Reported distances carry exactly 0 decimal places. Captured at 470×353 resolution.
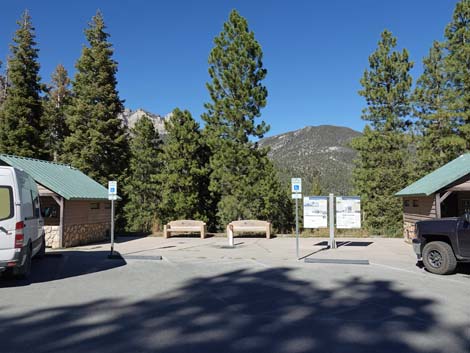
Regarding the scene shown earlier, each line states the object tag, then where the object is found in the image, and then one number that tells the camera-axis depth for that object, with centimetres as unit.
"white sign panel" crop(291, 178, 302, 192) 1280
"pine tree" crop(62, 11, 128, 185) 2992
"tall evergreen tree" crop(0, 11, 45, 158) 2956
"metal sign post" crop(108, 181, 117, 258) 1345
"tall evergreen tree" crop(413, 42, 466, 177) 2719
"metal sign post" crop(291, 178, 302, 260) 1275
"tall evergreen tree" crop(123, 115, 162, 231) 2733
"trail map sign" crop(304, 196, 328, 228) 1530
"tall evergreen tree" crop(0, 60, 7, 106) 4075
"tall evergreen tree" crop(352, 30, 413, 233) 2734
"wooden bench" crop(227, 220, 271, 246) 2091
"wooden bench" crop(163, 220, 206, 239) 2180
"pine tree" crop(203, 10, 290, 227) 2373
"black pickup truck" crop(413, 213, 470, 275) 940
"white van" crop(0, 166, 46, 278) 815
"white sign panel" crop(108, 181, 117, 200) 1345
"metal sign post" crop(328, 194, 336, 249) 1492
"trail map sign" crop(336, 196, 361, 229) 1527
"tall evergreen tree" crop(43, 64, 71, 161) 3316
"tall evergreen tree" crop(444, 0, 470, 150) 2656
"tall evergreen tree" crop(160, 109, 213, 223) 2541
